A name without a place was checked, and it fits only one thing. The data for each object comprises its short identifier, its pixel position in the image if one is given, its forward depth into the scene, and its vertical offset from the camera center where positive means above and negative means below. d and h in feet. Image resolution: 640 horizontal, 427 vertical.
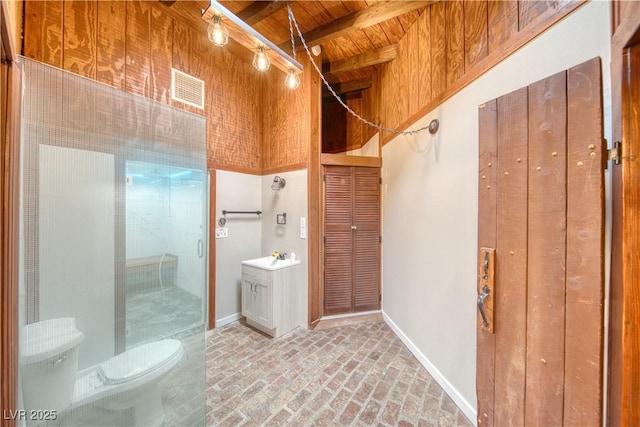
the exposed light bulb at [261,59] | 5.38 +3.72
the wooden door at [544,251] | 2.77 -0.55
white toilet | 3.58 -3.03
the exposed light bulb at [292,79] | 6.25 +3.74
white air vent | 8.27 +4.77
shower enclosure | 3.63 -0.87
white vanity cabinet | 8.63 -3.37
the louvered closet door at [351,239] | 9.84 -1.21
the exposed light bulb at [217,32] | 4.50 +3.73
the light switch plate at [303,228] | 9.46 -0.65
